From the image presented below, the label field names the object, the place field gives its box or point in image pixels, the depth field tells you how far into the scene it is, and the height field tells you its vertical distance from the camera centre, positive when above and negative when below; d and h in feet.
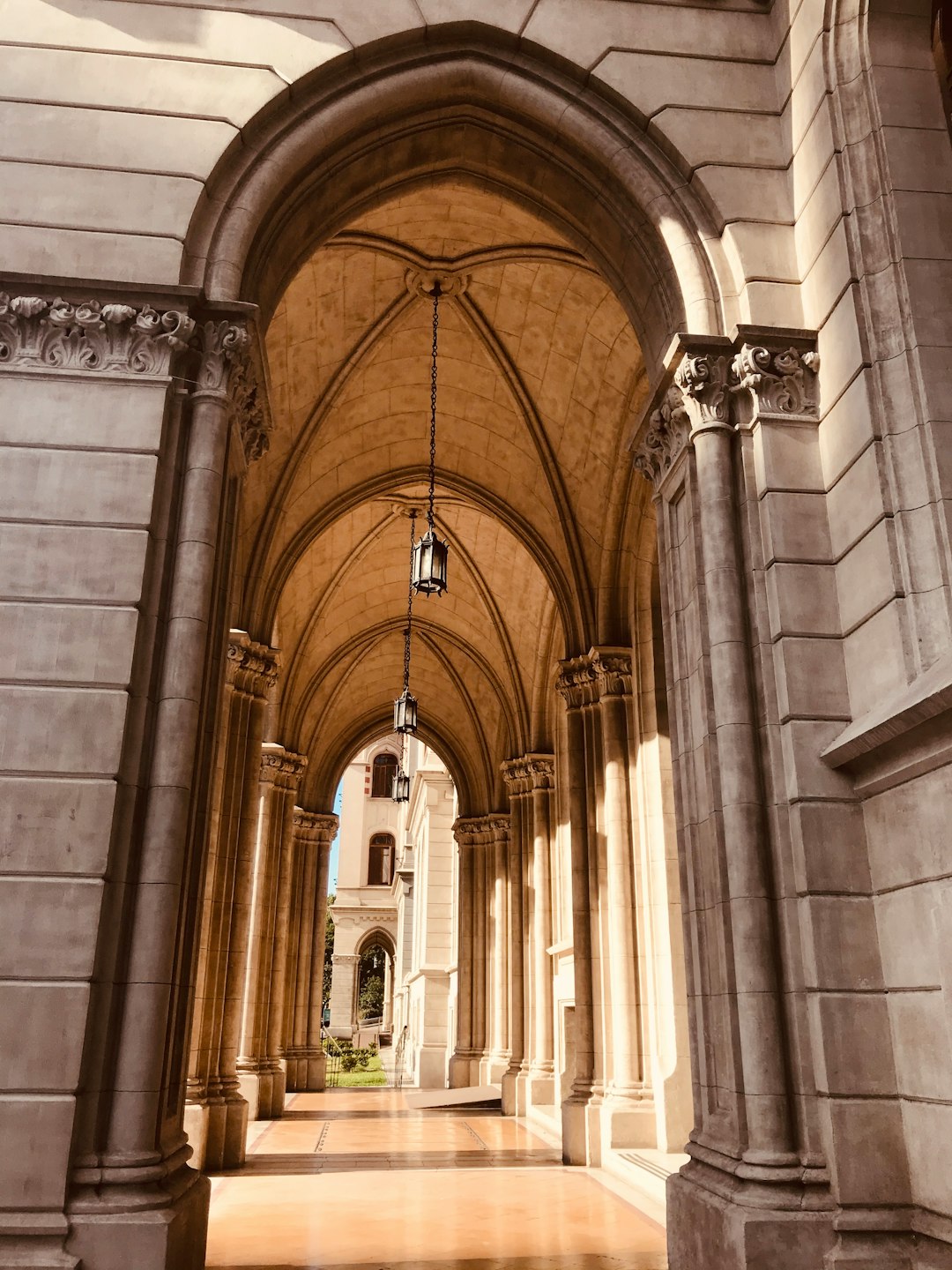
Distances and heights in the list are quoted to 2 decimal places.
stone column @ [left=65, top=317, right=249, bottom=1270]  13.20 +0.78
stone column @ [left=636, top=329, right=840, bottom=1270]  14.20 +2.90
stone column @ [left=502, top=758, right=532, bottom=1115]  47.52 +4.21
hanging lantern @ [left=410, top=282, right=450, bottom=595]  26.89 +11.24
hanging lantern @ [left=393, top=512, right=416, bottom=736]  39.17 +10.98
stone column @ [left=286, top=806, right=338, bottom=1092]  58.29 +3.34
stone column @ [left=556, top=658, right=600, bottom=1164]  30.71 +2.82
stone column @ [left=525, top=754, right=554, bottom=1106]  45.29 +2.21
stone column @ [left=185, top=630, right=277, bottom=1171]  28.60 +2.47
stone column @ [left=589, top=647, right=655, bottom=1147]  29.45 +2.58
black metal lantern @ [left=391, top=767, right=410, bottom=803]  52.90 +11.34
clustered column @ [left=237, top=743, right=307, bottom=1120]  41.73 +3.23
